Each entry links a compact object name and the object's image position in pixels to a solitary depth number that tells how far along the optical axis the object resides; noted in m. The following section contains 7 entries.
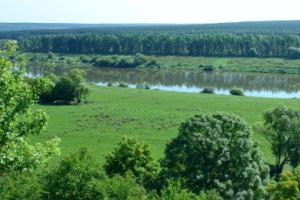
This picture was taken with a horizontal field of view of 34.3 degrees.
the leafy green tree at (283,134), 36.84
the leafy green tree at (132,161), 30.22
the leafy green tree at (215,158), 26.58
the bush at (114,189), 19.73
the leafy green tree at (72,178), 20.72
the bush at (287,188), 23.75
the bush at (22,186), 18.78
